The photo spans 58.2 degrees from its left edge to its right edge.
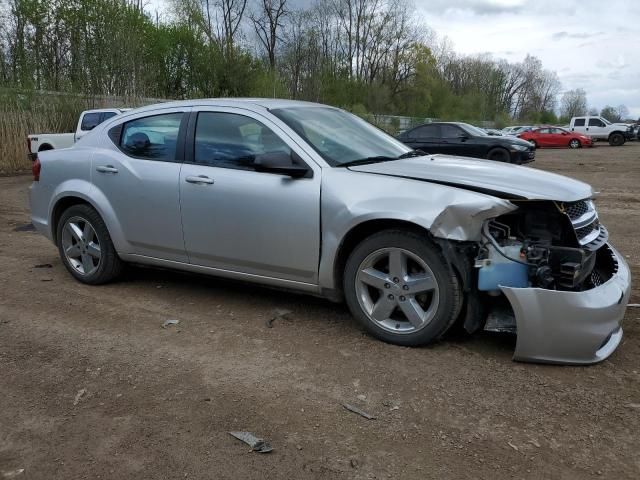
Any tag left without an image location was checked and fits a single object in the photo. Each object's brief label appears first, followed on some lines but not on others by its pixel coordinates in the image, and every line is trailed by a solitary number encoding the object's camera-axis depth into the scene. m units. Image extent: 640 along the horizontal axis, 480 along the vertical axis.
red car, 34.12
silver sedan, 3.43
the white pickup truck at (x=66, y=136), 14.84
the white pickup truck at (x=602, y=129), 35.84
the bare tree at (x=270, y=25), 51.75
